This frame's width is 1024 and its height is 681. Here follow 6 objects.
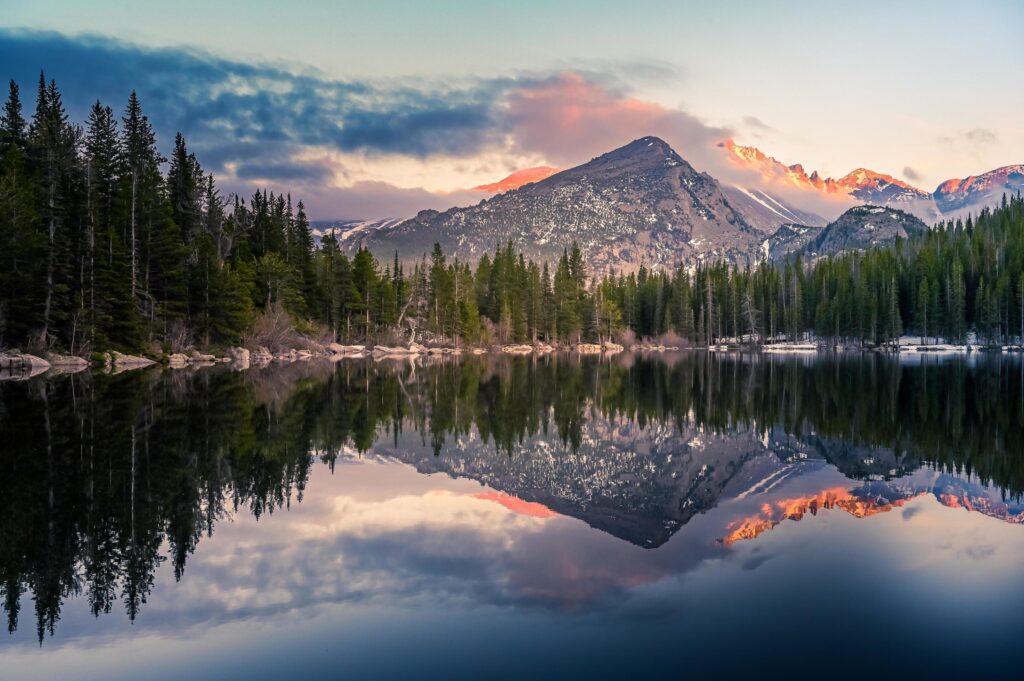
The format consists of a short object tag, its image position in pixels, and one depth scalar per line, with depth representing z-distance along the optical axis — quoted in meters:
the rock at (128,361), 50.44
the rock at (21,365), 43.38
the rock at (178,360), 55.42
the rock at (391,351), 95.88
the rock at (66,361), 47.22
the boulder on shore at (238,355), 65.25
